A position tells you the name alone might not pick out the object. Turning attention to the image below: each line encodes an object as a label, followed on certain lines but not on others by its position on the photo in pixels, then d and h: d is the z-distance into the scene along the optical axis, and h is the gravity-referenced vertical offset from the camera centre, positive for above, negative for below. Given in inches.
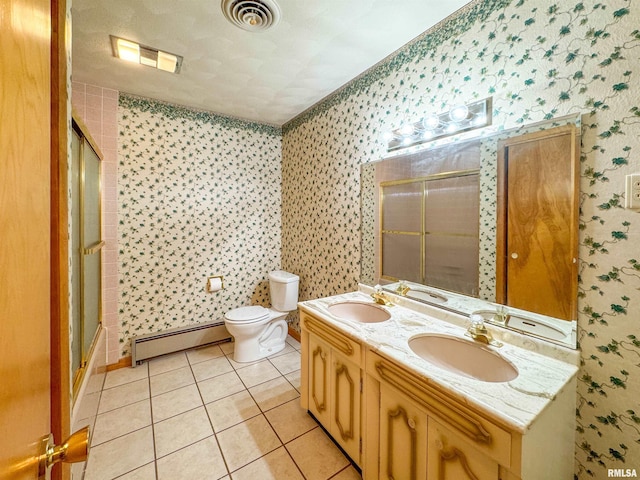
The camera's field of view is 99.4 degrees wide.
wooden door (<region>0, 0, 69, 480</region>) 13.9 -0.3
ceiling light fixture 70.5 +49.7
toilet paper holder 114.0 -20.3
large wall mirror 46.7 +2.5
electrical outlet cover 39.2 +6.5
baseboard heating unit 100.7 -41.6
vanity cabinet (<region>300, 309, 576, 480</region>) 33.8 -29.1
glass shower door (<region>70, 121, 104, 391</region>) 58.0 -3.0
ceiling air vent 56.7 +48.4
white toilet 101.5 -33.4
